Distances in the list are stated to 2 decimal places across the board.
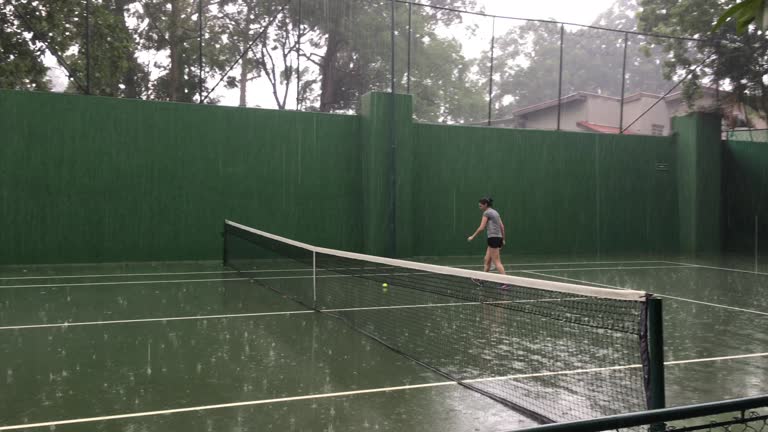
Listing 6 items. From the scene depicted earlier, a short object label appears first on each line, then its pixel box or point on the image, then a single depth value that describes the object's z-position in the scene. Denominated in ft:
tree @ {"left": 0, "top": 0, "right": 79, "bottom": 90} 53.83
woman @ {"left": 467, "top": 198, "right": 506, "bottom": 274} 37.60
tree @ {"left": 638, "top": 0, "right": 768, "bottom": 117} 67.46
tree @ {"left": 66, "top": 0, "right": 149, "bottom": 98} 56.44
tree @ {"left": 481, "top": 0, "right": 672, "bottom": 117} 77.10
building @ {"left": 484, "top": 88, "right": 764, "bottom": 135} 68.44
